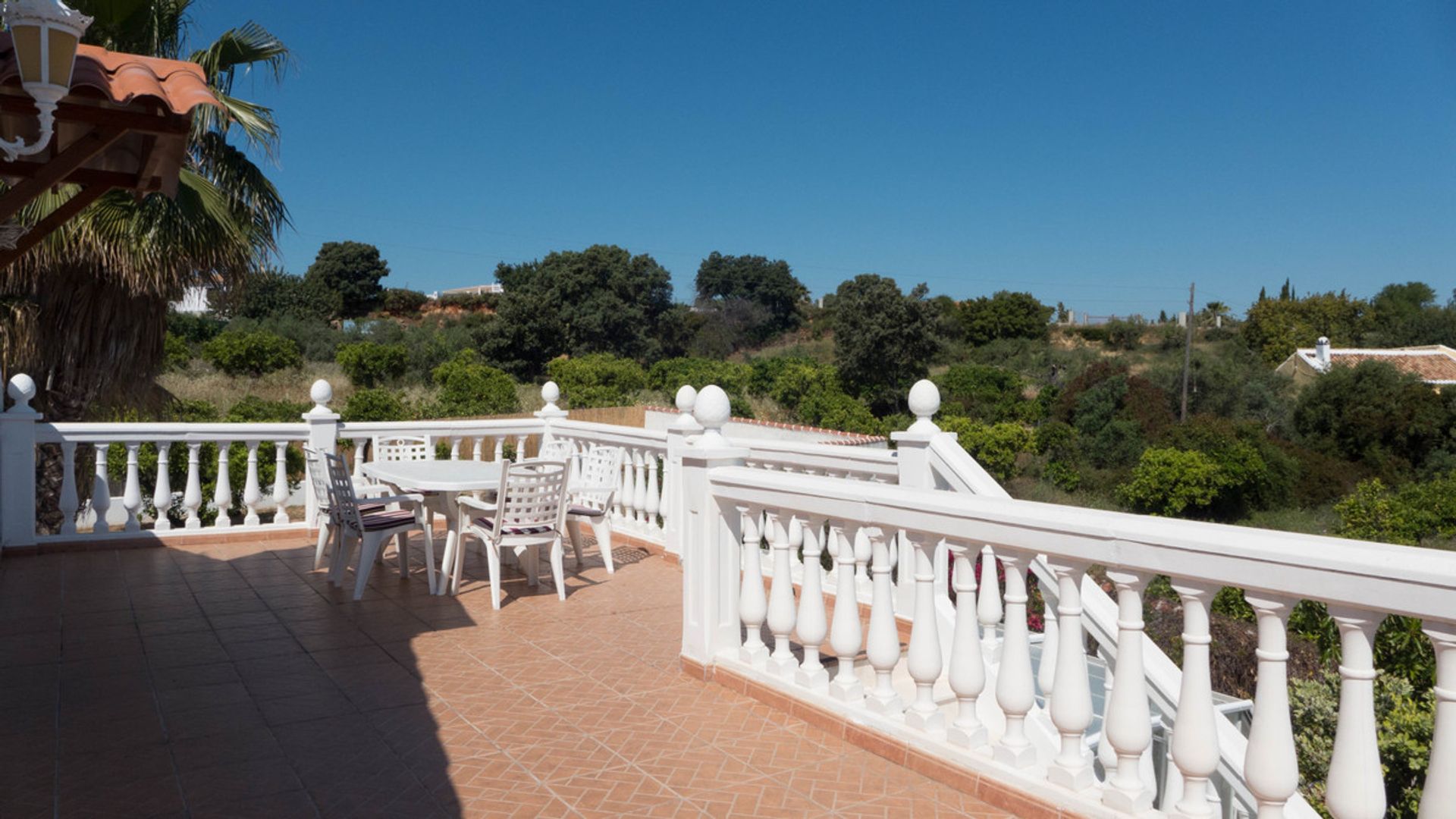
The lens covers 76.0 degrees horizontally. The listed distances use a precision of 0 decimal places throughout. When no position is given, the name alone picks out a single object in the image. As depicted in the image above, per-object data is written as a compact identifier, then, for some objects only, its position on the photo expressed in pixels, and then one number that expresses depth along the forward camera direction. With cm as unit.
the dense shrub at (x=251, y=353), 2406
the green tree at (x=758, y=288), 5316
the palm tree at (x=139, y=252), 782
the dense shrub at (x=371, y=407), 1888
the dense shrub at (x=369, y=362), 2520
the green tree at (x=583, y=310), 3459
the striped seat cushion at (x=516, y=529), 533
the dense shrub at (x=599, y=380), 2672
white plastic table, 539
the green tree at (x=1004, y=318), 4303
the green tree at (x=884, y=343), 3488
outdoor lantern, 250
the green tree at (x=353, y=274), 4238
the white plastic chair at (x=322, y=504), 577
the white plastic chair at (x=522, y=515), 525
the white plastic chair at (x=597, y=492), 620
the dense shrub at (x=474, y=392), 2161
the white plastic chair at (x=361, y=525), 530
